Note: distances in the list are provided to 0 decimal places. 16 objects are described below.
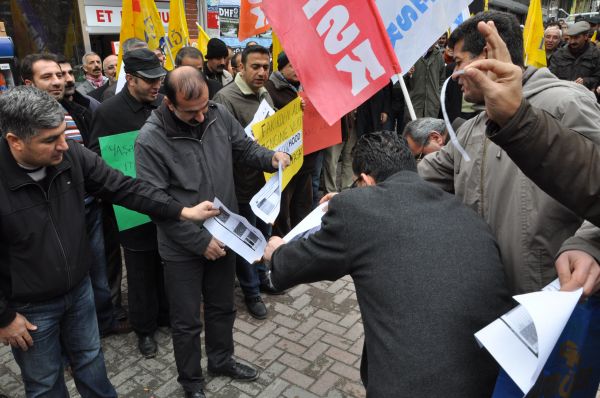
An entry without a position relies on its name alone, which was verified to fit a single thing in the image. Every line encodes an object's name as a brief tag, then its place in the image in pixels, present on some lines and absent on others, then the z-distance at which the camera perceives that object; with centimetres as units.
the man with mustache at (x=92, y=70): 578
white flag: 284
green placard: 323
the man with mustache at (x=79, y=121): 341
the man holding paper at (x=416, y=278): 166
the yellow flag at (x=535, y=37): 623
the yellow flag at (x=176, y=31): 566
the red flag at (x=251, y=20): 488
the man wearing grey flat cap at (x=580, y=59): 763
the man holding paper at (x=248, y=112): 392
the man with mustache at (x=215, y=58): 593
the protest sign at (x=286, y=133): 353
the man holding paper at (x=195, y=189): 264
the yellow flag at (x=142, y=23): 516
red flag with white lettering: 270
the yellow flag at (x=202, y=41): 719
